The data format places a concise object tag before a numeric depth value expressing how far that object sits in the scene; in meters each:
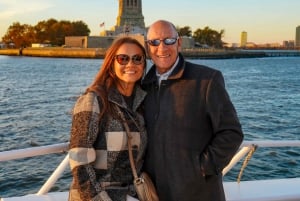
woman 2.21
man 2.30
